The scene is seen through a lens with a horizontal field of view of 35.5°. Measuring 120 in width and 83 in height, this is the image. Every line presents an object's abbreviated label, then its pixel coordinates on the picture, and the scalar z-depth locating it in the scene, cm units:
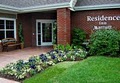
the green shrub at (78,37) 1381
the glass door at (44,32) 1828
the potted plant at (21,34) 1625
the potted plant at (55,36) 1570
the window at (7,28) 1478
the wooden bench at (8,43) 1454
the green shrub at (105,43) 1097
